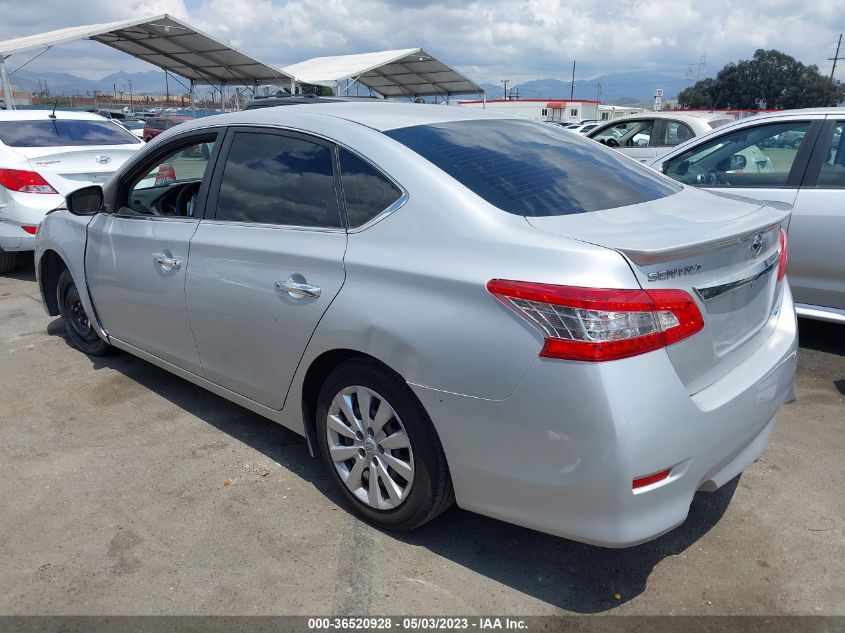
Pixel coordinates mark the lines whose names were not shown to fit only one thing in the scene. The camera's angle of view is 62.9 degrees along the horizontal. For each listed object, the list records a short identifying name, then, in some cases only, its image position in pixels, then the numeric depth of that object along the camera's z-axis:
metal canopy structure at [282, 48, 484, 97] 25.19
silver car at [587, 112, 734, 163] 9.18
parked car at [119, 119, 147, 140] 24.97
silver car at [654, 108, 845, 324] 4.55
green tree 67.12
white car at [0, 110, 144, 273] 6.66
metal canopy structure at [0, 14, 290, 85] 18.91
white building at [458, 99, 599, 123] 58.57
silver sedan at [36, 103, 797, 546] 2.12
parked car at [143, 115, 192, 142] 23.70
